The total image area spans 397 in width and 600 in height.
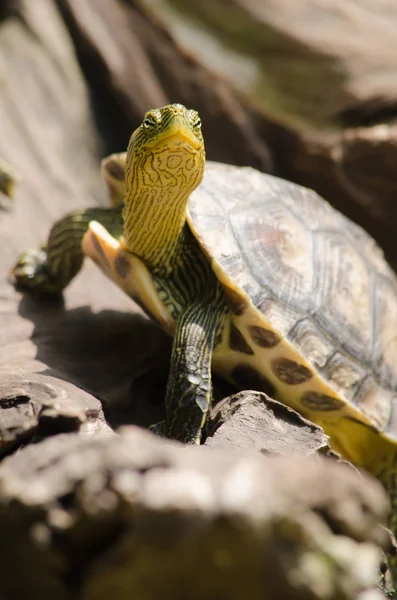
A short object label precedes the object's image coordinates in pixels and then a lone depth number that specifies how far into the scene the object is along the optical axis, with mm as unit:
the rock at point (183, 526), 1076
